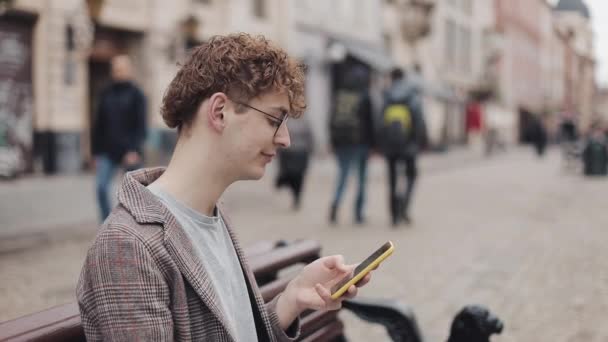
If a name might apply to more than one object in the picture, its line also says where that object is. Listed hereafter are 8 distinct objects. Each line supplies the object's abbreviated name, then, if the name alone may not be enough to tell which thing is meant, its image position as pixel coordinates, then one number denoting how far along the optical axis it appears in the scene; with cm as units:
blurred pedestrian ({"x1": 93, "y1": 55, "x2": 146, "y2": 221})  728
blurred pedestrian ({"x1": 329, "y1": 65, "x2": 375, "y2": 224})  879
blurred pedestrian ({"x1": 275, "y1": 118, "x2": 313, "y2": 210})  1009
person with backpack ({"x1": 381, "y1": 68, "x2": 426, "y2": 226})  846
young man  132
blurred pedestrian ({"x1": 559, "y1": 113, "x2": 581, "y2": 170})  2072
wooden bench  228
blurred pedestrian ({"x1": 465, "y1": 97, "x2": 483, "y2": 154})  2845
